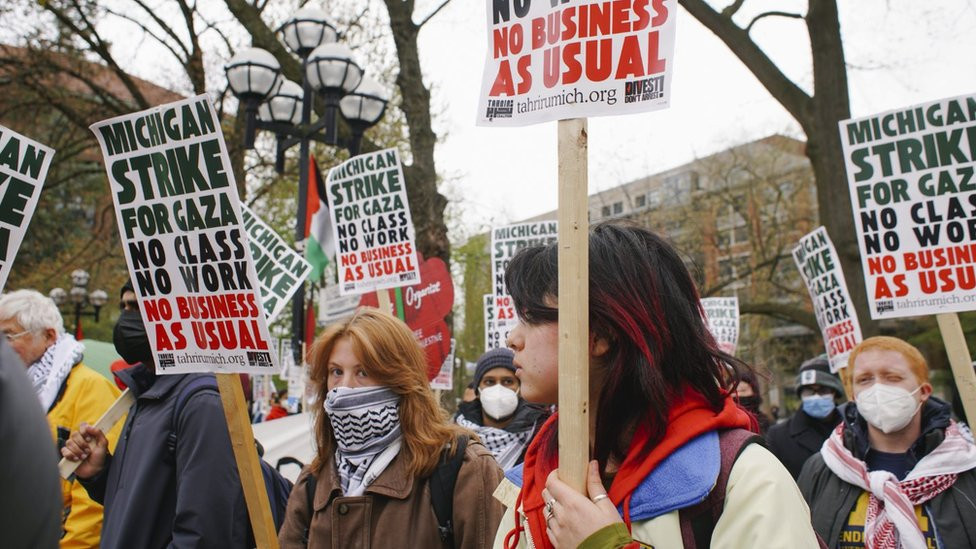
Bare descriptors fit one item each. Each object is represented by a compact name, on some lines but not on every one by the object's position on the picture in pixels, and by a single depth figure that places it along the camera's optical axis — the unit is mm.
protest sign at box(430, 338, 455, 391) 6842
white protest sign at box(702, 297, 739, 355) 9203
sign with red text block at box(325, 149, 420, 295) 5805
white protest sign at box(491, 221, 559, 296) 6840
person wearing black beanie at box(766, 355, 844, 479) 5734
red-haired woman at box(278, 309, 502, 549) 2600
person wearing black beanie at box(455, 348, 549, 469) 4457
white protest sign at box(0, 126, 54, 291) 2949
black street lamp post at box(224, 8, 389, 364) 8180
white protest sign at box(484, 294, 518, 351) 6207
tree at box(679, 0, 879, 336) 10117
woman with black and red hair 1511
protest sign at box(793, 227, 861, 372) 6098
